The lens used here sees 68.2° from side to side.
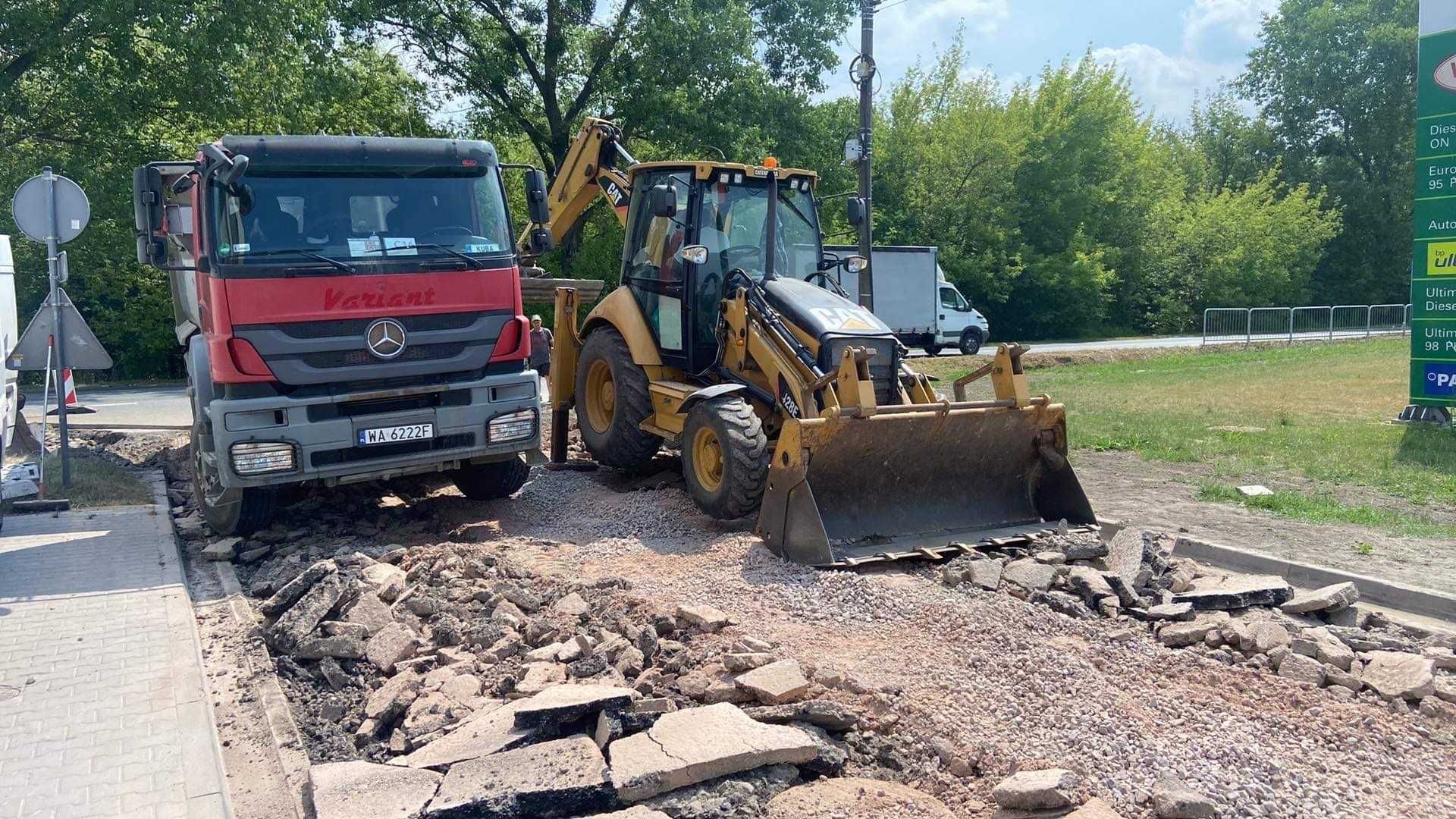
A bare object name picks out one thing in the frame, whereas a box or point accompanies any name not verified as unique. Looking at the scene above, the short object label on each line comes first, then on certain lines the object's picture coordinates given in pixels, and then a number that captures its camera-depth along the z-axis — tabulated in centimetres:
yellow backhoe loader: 729
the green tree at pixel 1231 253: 4459
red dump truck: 717
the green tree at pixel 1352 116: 5262
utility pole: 1983
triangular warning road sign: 1011
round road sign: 944
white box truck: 2733
